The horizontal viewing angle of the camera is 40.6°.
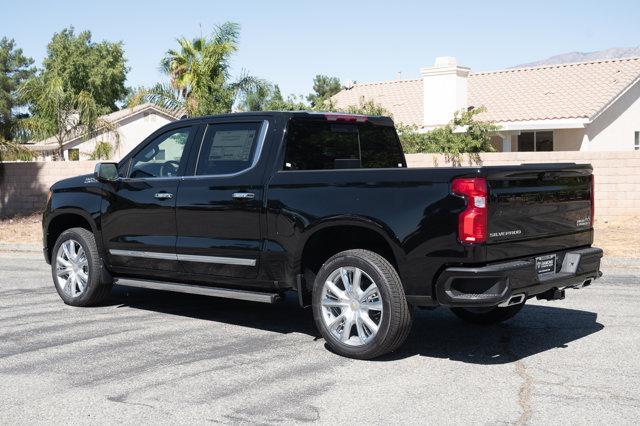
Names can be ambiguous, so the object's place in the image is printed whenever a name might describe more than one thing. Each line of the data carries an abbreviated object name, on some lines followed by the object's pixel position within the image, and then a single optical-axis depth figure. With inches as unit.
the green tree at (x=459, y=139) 794.8
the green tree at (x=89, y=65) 2361.0
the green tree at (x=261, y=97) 1057.5
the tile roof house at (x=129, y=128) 1803.6
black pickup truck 252.5
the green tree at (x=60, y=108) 1106.1
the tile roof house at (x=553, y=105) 1127.0
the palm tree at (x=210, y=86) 1042.1
